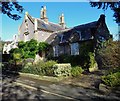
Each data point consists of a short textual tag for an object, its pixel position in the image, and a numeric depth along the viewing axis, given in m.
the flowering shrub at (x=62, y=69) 8.84
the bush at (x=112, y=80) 6.26
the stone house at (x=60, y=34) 14.60
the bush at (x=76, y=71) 9.28
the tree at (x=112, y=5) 8.92
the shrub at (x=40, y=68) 9.28
